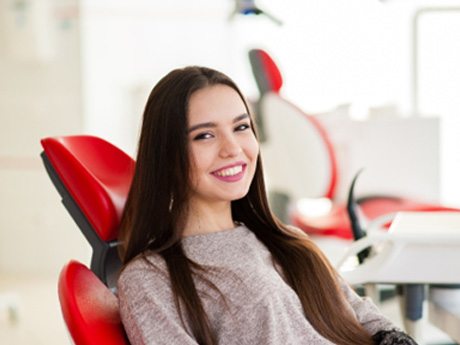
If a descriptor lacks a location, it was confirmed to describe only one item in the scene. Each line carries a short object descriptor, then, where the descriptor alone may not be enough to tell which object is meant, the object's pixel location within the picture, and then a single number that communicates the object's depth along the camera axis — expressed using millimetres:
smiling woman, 1614
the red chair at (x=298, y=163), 3285
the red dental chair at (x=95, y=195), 1704
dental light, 2810
